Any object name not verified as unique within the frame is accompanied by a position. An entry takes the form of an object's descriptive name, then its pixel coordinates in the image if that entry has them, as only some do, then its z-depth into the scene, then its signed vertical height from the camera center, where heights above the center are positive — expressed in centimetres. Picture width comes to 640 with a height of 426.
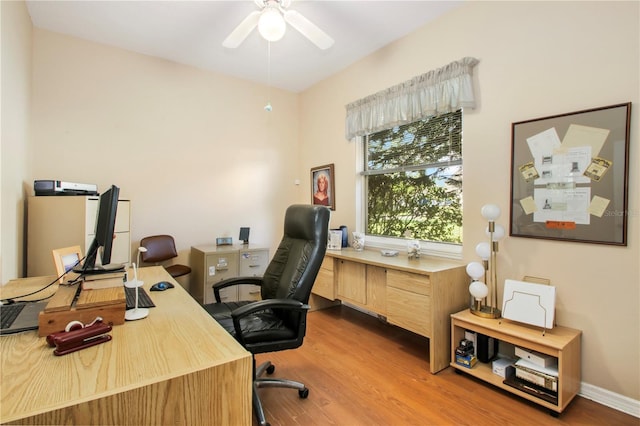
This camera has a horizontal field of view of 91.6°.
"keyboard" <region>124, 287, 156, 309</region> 140 -44
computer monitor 133 -13
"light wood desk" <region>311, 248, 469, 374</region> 233 -68
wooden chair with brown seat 331 -48
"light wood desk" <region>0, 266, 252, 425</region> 71 -44
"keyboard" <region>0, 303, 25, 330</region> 115 -43
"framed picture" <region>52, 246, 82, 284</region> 167 -29
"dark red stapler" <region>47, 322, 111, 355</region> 93 -41
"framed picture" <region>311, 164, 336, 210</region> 402 +31
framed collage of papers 188 +23
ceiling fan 211 +135
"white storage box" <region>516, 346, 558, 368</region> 192 -93
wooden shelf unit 181 -83
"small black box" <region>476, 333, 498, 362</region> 233 -103
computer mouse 170 -44
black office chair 174 -53
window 285 +30
